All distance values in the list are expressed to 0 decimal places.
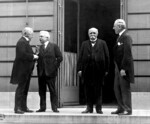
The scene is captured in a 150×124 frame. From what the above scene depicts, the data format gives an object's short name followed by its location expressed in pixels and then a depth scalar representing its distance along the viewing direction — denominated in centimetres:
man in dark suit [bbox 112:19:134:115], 815
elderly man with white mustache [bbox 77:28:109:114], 866
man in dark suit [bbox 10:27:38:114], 881
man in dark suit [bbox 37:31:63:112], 894
